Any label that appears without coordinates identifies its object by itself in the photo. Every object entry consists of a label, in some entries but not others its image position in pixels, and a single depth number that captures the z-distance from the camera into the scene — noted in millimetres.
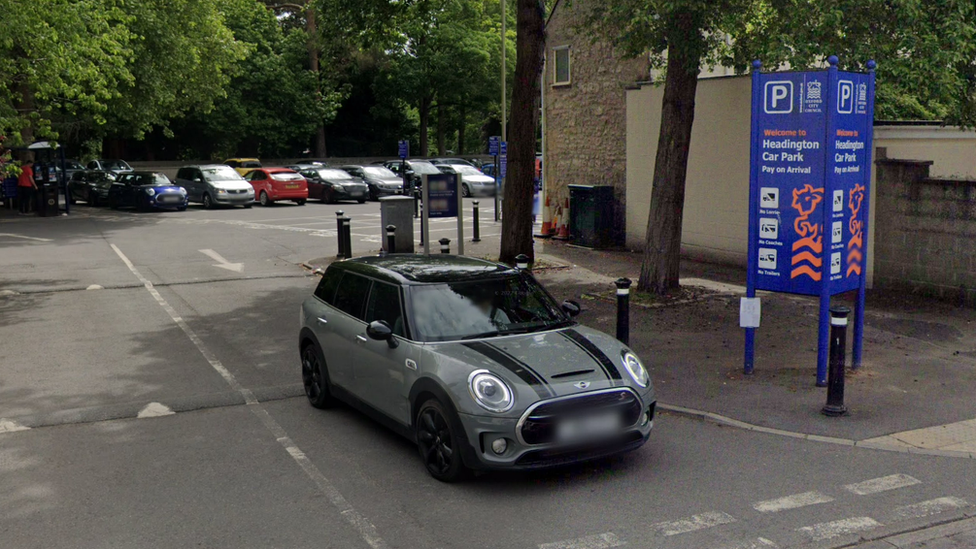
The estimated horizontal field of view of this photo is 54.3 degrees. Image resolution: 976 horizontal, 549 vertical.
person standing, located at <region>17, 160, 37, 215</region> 32062
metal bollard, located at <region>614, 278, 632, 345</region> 10086
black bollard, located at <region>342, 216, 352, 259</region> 19141
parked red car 36594
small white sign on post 9812
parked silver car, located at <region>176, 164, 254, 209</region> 35281
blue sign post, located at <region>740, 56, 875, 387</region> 9367
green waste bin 20266
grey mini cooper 6688
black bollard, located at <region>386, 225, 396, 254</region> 17672
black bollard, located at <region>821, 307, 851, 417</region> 8453
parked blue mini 33656
